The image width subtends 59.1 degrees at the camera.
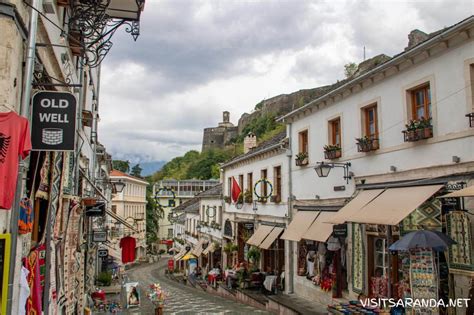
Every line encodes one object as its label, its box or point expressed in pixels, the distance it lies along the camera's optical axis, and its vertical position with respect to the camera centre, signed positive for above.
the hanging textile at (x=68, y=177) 9.18 +0.84
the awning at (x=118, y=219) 14.81 -0.24
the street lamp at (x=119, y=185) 17.53 +1.13
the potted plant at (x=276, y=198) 19.33 +0.69
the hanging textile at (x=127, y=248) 18.59 -1.58
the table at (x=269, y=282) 18.44 -3.07
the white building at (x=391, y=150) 9.34 +1.73
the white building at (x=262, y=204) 19.20 +0.47
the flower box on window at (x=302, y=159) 16.88 +2.21
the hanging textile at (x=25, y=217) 5.52 -0.07
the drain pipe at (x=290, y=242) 17.81 -1.21
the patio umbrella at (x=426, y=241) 8.62 -0.56
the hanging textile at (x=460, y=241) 8.73 -0.56
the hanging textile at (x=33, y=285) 6.11 -1.11
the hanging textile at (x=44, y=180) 6.77 +0.54
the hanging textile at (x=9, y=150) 4.21 +0.63
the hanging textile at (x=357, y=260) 12.71 -1.42
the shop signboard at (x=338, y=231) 13.47 -0.57
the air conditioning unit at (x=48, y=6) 6.58 +3.27
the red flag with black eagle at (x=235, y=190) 24.59 +1.31
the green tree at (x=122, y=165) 76.06 +8.59
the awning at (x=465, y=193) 7.38 +0.37
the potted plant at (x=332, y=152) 14.33 +2.12
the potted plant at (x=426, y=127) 10.11 +2.08
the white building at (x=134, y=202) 53.47 +1.34
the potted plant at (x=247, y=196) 23.48 +0.95
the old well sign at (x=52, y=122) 5.64 +1.22
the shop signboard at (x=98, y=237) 17.42 -1.04
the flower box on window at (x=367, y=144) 12.31 +2.07
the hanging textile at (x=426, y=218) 9.70 -0.10
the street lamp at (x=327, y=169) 13.69 +1.45
